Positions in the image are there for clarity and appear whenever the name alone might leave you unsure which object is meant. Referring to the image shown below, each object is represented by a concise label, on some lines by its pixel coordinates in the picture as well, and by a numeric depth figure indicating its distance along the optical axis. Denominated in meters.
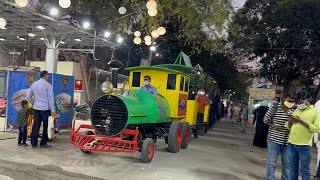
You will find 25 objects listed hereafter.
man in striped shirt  4.71
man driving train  7.00
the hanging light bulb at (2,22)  8.90
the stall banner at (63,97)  8.41
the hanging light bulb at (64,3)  8.55
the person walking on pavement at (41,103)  6.52
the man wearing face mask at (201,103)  10.57
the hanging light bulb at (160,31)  12.90
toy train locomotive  5.94
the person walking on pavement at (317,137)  6.20
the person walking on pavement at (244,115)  15.65
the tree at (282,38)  22.28
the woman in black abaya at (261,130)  9.84
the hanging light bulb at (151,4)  10.36
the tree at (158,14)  16.06
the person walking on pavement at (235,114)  21.56
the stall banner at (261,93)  15.89
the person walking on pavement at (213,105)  14.31
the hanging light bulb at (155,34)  12.99
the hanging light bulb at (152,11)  10.40
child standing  6.56
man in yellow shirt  4.48
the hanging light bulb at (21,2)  7.59
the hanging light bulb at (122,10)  14.83
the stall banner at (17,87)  8.26
